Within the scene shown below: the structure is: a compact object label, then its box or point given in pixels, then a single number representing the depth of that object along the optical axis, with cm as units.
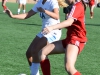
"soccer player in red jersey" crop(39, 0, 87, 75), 1134
